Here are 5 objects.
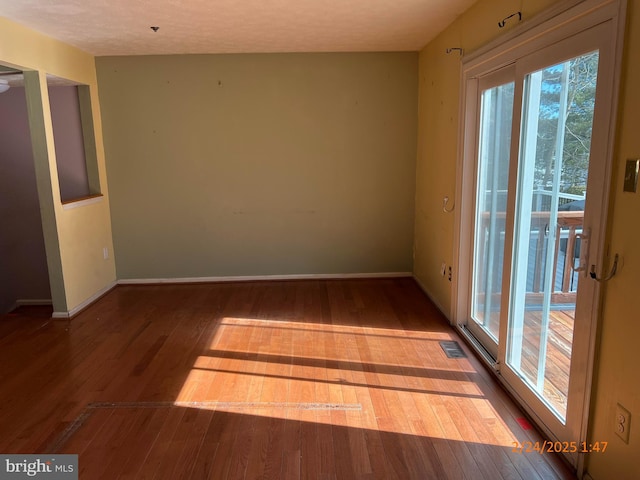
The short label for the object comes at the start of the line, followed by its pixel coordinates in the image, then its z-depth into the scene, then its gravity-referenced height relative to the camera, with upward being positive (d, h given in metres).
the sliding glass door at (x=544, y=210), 1.86 -0.24
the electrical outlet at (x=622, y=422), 1.67 -0.97
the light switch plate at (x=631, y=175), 1.60 -0.04
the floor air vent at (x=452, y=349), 3.17 -1.32
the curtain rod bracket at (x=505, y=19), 2.42 +0.81
